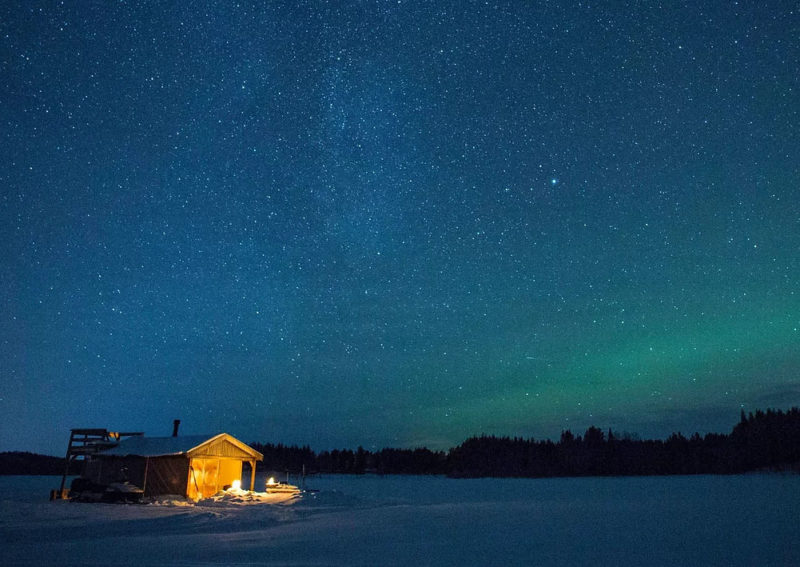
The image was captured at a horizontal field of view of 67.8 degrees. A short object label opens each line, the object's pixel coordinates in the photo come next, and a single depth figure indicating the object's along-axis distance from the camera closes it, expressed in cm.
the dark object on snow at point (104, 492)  3212
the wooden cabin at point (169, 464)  3325
